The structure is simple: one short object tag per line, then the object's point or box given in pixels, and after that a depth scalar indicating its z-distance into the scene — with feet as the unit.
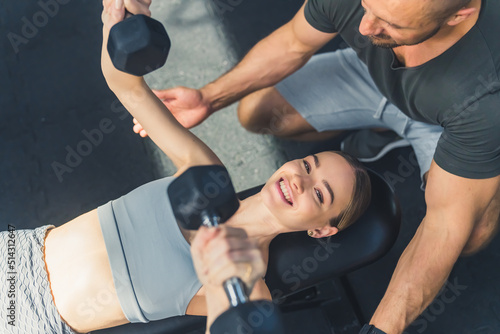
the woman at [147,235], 5.10
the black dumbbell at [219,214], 3.20
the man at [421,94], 4.65
